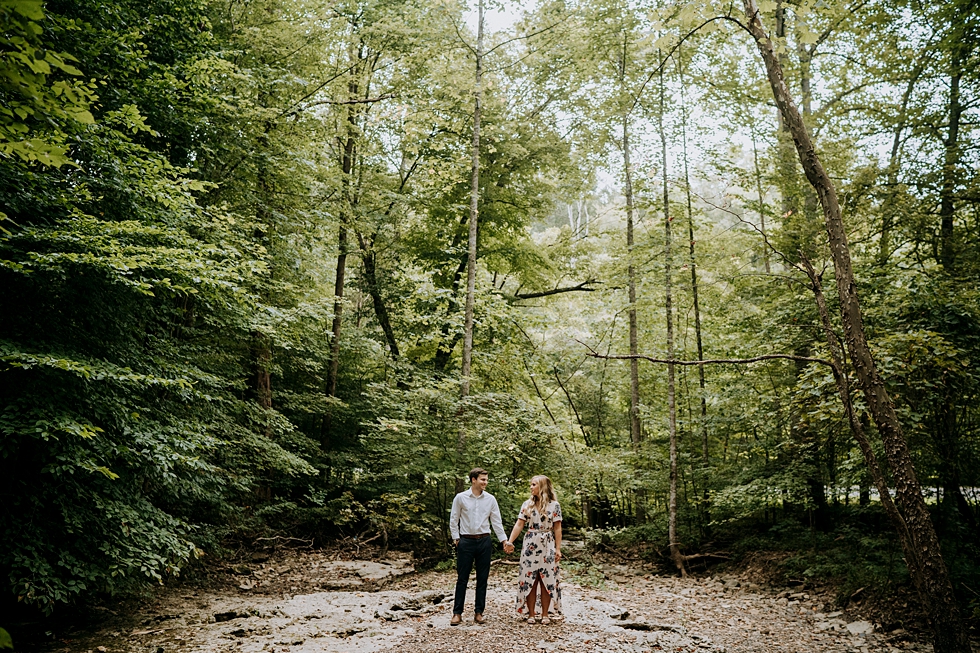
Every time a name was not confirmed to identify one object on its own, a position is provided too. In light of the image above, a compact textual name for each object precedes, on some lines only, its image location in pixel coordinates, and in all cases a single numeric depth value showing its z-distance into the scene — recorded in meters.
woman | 6.43
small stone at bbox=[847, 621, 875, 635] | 6.29
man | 6.23
